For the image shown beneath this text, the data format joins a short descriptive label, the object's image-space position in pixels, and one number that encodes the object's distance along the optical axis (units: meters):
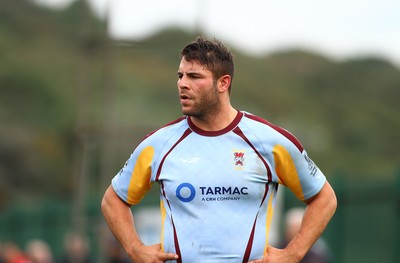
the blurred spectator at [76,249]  20.71
